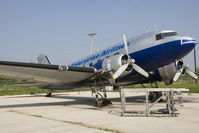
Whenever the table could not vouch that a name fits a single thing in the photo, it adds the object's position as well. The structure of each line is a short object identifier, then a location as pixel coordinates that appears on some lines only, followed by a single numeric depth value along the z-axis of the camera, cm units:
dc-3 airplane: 1316
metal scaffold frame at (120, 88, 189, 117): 1000
